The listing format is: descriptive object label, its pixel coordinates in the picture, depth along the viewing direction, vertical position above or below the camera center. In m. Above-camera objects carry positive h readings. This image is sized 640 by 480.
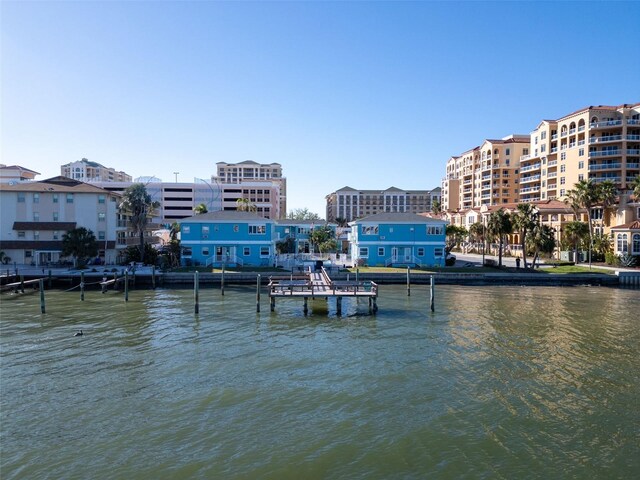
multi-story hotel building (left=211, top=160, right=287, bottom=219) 183.46 +24.17
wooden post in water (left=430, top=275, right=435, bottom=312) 40.46 -5.25
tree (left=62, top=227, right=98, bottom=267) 58.75 -0.75
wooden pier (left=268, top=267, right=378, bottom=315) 38.81 -4.47
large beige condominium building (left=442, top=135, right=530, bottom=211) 122.19 +16.39
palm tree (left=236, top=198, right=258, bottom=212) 104.01 +6.59
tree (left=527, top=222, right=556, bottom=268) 62.69 -0.56
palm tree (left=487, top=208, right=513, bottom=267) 65.00 +1.30
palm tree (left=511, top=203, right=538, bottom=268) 64.25 +1.79
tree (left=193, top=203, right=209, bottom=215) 90.62 +5.08
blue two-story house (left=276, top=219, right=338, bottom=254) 86.31 +0.77
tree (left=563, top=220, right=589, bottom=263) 72.38 +0.48
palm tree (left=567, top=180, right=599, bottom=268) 71.81 +5.68
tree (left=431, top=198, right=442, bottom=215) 132.75 +7.60
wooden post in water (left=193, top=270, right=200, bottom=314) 38.70 -5.03
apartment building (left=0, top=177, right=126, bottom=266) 63.56 +2.61
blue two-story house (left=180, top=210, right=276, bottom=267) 66.38 -0.49
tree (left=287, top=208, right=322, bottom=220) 170.75 +7.65
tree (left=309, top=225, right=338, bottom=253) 77.69 -0.33
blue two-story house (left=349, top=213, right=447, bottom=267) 68.38 -0.78
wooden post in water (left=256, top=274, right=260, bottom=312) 39.49 -4.99
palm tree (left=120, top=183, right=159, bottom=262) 64.62 +4.13
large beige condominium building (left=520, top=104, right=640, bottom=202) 86.75 +15.88
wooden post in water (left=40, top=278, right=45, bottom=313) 38.50 -4.98
